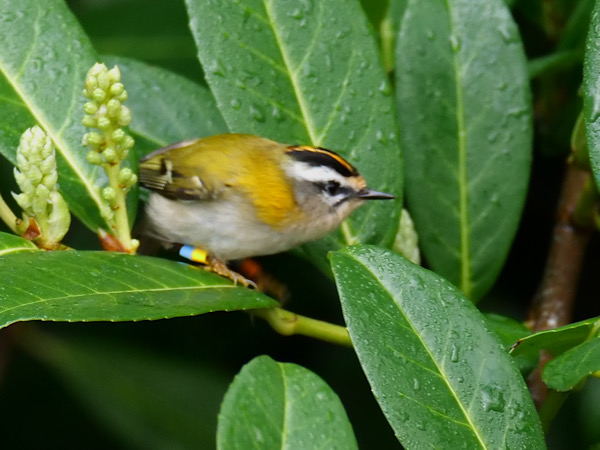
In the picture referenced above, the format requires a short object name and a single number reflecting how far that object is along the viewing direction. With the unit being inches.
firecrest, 106.8
